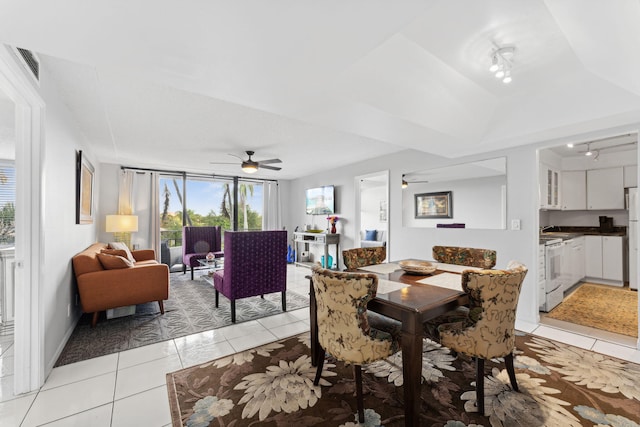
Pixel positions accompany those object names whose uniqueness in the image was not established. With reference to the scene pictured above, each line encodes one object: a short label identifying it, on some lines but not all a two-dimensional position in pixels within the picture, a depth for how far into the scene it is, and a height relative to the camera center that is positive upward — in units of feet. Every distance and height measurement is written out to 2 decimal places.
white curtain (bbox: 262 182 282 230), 24.95 +0.84
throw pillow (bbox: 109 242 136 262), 14.19 -1.57
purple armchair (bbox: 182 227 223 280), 19.06 -1.89
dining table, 4.77 -1.78
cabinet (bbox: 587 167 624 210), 15.30 +1.54
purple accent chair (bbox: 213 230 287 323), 10.34 -1.99
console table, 19.57 -1.87
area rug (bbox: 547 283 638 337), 9.82 -4.02
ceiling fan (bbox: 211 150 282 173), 14.57 +2.82
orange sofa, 9.35 -2.47
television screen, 20.12 +1.20
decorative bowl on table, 7.29 -1.45
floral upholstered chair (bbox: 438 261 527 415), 5.18 -2.04
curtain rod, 19.40 +3.42
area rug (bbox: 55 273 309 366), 8.41 -4.06
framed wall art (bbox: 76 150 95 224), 10.40 +1.18
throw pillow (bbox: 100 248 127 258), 11.64 -1.57
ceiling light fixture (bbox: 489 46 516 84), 6.05 +3.61
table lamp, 16.44 -0.40
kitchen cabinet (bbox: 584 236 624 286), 14.84 -2.48
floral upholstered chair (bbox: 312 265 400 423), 5.00 -2.07
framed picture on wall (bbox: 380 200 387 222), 26.00 +0.45
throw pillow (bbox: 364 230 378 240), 24.27 -1.76
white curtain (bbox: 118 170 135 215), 18.71 +1.61
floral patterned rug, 5.34 -4.05
